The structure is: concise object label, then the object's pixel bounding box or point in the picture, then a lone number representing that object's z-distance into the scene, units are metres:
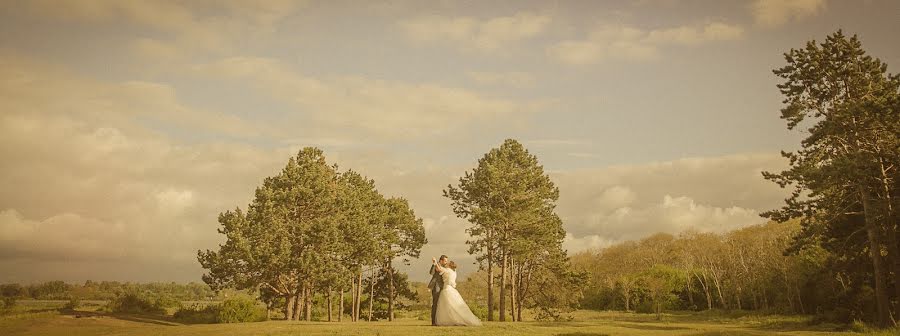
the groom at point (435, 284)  22.83
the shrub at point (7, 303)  37.16
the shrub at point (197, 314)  39.60
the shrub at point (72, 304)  44.41
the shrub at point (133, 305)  43.19
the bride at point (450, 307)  22.73
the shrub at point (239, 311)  38.09
